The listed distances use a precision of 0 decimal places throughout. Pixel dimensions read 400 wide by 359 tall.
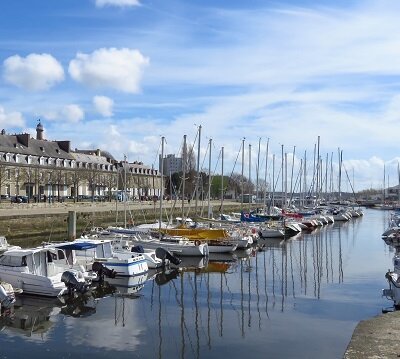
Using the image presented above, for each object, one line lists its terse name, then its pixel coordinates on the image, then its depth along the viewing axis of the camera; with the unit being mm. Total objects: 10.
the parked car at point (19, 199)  74944
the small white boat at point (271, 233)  52406
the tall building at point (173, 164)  129388
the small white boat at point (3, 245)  33553
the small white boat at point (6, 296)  20703
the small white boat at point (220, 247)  39656
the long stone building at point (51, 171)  85438
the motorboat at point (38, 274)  23297
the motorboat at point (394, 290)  21891
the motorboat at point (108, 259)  28219
